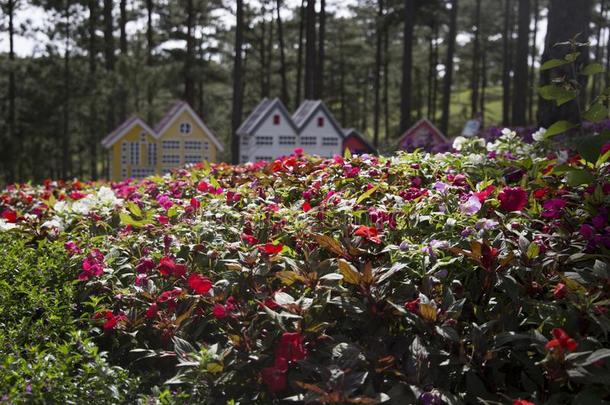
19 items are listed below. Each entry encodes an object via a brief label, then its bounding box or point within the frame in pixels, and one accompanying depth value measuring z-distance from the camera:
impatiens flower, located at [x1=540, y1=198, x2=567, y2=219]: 2.94
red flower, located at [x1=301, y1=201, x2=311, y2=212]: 3.32
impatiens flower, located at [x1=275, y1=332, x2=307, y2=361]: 2.20
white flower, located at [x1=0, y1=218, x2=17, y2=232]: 4.13
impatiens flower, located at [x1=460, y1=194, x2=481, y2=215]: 2.90
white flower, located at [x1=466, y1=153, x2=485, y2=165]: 3.96
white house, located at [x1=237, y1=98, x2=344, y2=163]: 15.43
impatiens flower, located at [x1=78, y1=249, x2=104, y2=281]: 3.00
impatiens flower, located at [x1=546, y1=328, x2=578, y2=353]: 2.03
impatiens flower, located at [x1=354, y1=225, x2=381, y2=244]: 2.69
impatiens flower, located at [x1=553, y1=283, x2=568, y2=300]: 2.35
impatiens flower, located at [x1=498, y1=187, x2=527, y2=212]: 2.90
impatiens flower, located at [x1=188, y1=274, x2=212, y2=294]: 2.56
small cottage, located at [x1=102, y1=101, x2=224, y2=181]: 16.20
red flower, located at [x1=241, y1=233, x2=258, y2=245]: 2.93
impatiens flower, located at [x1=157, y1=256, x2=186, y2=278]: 2.76
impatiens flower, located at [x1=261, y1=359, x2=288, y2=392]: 2.17
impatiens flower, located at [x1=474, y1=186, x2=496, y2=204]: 2.99
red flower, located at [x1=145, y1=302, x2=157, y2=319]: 2.62
